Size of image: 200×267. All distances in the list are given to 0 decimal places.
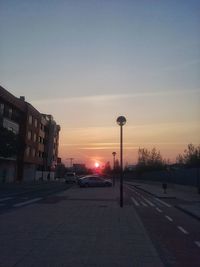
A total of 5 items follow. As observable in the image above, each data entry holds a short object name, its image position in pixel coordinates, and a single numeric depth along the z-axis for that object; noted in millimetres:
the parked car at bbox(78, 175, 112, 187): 27198
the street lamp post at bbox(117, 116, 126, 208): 11138
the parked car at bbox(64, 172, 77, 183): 37699
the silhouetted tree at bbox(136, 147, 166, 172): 51238
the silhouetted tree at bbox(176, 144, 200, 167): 38634
